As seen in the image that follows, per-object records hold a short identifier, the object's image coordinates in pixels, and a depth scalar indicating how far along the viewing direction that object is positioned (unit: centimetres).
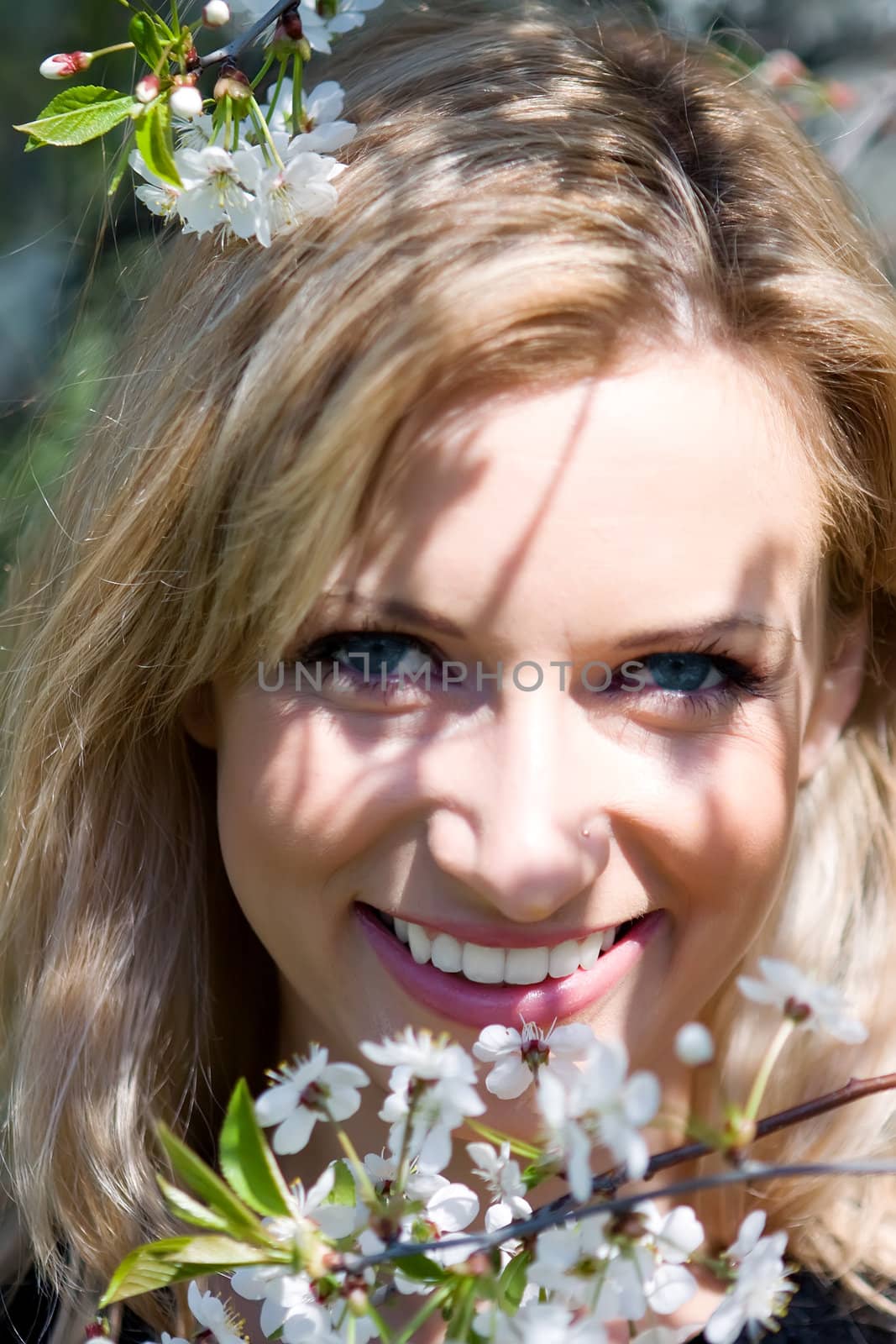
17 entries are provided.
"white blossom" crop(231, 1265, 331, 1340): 54
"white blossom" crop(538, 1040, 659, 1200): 50
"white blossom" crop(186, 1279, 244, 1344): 58
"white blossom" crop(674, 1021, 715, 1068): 50
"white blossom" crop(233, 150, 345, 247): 61
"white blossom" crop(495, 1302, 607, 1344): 52
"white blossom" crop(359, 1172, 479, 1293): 57
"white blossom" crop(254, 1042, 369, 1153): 54
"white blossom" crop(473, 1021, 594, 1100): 59
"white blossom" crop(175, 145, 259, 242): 61
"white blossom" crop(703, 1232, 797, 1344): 54
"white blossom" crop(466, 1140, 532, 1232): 56
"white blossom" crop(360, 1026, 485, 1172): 53
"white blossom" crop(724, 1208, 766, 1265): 55
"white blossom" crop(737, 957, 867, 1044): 52
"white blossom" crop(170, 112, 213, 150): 61
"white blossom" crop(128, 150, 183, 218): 62
